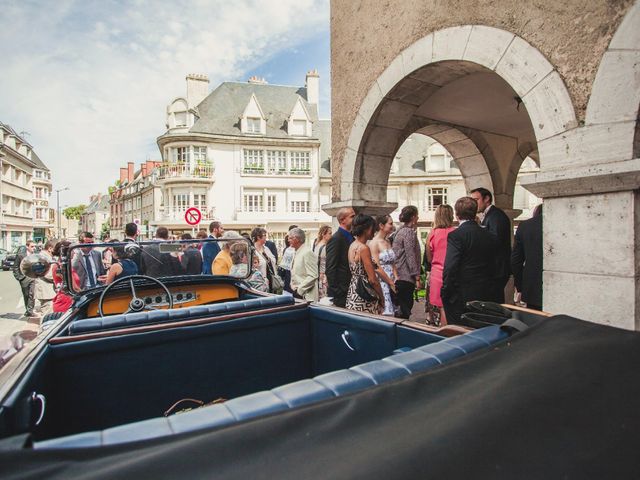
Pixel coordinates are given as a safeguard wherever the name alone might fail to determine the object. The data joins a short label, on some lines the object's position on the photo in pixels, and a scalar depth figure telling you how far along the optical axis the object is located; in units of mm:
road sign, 12237
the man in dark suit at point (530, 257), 3980
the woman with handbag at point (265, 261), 5399
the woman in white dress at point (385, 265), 4441
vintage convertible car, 789
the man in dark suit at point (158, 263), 3577
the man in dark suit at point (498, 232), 3916
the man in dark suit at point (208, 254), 4238
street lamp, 53981
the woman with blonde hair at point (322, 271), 5031
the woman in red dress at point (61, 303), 4402
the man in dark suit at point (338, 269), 4523
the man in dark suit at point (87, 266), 3275
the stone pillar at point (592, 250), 2898
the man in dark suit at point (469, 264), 3746
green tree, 97812
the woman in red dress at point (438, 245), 4834
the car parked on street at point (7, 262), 24103
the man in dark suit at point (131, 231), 6470
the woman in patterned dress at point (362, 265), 3932
